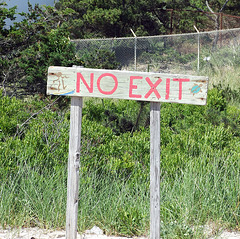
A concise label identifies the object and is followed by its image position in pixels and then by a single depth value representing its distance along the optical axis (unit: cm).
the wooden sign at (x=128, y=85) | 586
